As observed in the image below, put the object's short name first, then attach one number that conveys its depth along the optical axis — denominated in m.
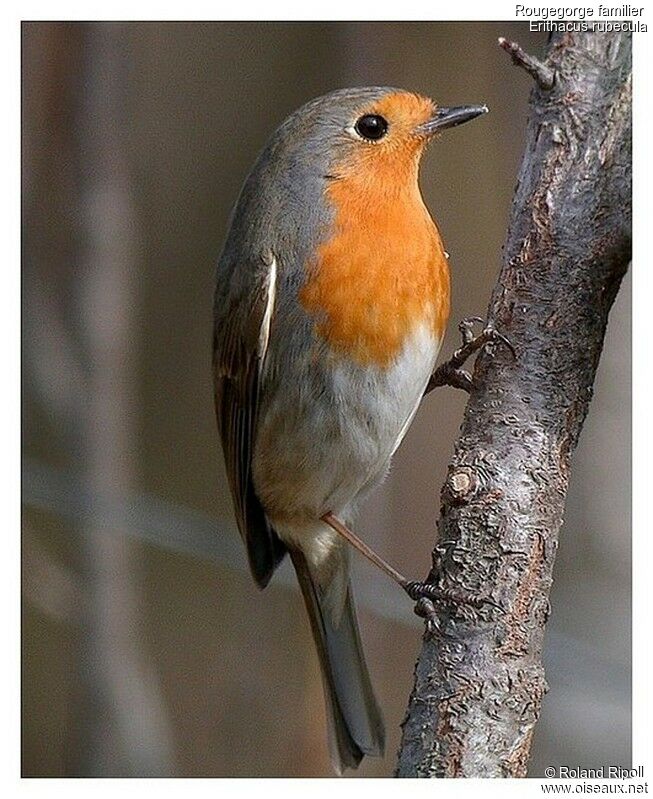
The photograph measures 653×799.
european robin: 2.53
